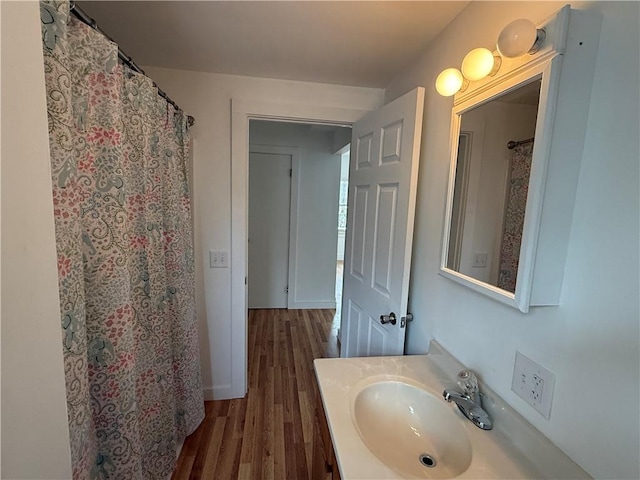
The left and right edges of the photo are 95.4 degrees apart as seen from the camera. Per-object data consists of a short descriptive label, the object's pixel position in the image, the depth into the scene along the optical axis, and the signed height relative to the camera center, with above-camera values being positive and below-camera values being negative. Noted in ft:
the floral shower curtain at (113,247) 2.39 -0.51
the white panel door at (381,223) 4.44 -0.21
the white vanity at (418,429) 2.44 -2.09
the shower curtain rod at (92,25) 2.46 +1.62
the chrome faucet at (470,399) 2.88 -1.94
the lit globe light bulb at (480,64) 2.80 +1.48
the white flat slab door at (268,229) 11.49 -0.88
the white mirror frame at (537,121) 2.26 +0.78
